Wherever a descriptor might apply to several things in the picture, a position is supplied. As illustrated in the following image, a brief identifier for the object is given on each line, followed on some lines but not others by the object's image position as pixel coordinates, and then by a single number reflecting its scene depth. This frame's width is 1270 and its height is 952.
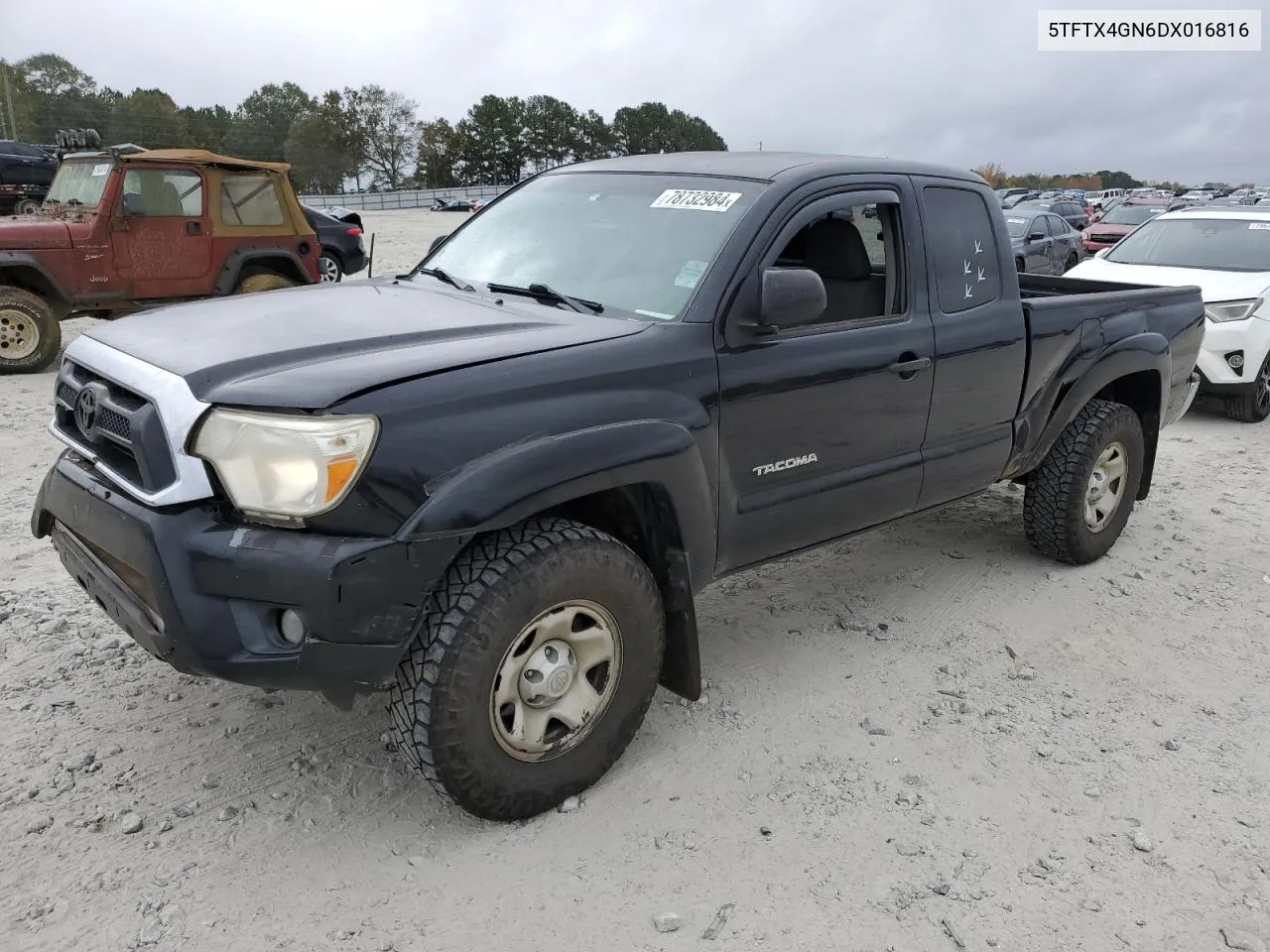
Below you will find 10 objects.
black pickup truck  2.47
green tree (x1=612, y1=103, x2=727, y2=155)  98.81
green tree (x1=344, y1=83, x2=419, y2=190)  84.38
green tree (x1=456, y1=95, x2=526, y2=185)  87.12
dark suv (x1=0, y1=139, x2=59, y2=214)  17.97
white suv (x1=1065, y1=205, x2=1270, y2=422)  8.00
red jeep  8.91
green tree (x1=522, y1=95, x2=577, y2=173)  91.62
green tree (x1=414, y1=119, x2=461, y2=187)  85.00
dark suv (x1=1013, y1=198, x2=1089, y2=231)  24.03
